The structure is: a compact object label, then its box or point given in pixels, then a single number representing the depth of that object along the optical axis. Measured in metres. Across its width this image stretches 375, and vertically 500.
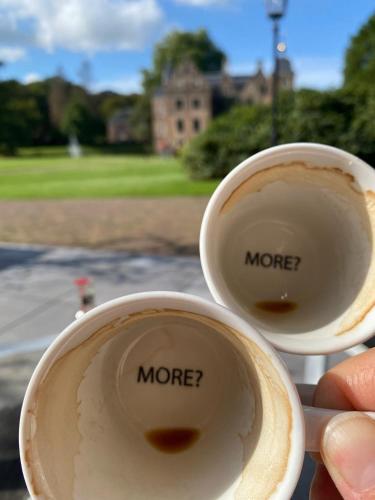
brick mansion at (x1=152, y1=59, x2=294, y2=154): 57.47
